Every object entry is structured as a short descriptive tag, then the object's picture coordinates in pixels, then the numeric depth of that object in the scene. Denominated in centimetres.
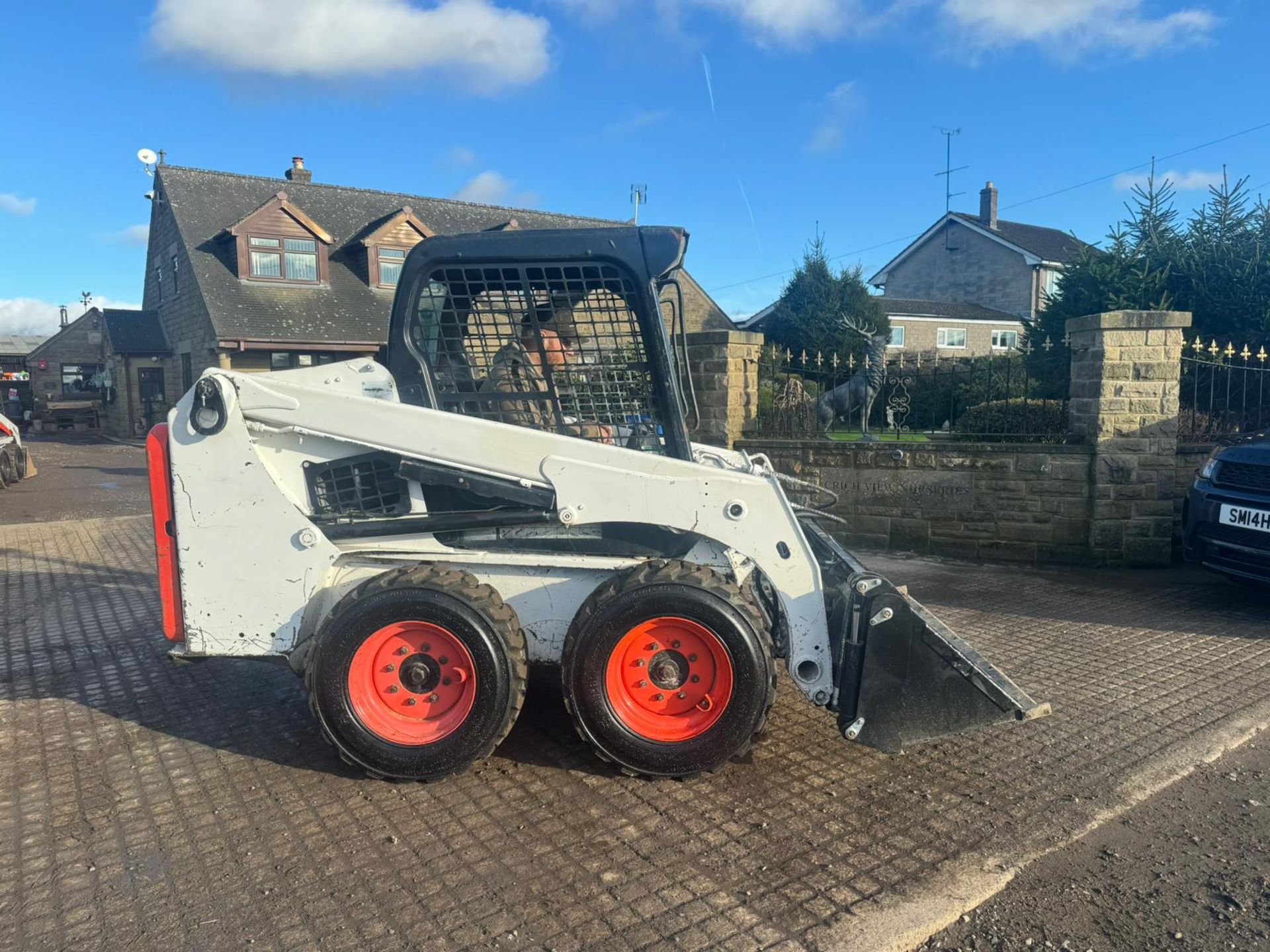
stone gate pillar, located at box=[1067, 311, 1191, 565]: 790
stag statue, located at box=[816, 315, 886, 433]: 959
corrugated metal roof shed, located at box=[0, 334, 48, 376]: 4406
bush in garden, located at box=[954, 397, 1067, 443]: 850
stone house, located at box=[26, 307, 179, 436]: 2889
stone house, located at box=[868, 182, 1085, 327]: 3750
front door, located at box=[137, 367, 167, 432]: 2922
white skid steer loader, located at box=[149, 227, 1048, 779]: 372
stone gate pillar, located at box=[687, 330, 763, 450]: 951
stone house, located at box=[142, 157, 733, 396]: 2431
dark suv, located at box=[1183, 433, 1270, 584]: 634
